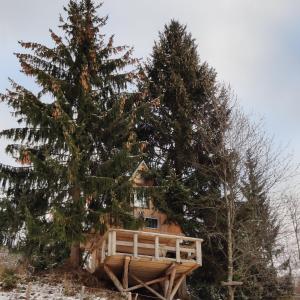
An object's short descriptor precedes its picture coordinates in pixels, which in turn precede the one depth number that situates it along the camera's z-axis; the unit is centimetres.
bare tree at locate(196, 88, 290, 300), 2020
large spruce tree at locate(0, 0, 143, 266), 1659
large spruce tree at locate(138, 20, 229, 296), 2095
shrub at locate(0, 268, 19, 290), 1512
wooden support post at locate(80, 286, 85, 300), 1430
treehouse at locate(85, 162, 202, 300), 1741
